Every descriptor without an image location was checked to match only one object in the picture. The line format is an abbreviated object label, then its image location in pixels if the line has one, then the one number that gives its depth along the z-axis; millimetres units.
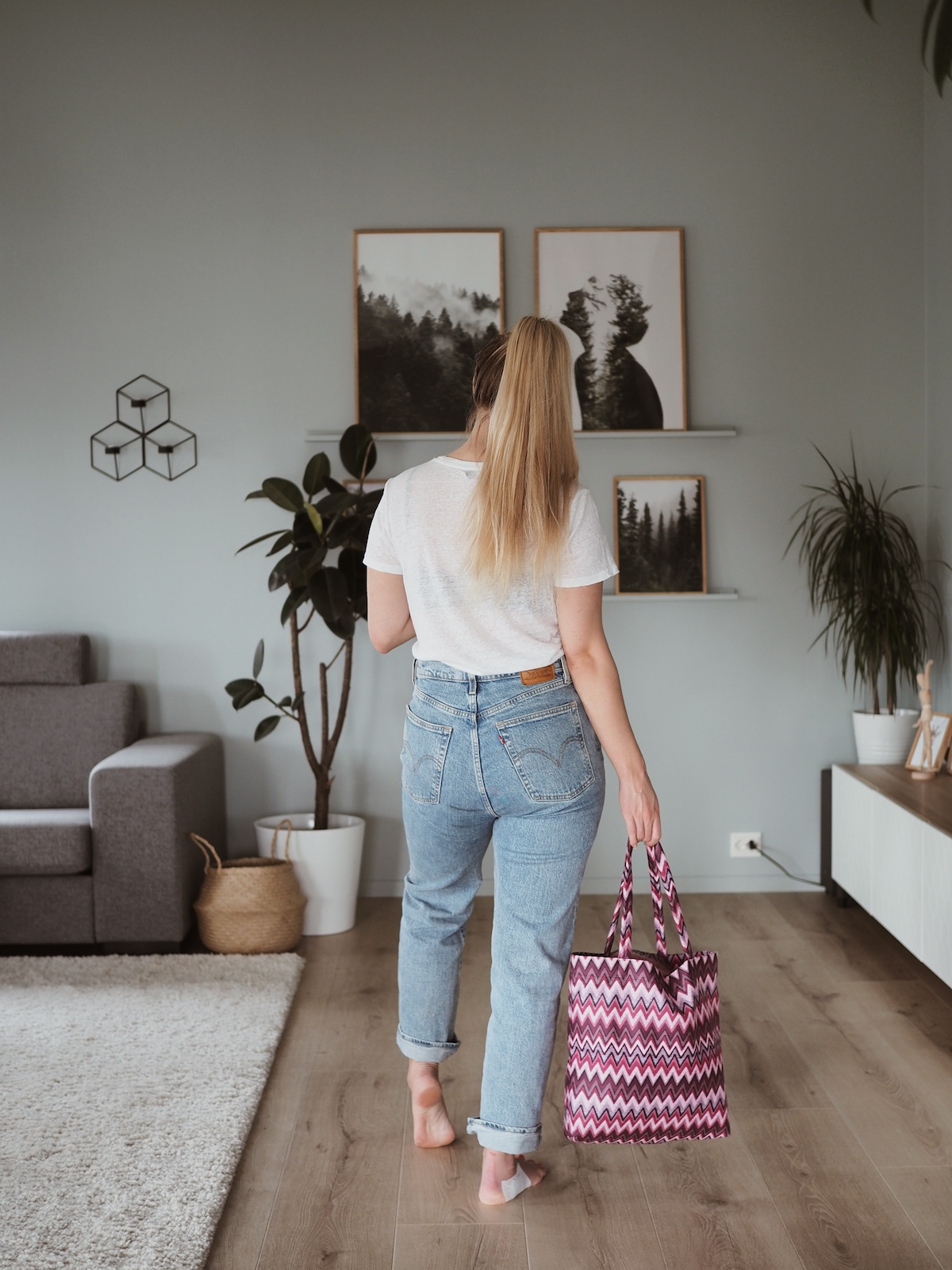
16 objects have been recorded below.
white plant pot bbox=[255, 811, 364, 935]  3383
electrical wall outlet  3785
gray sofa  3064
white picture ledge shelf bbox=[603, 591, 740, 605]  3680
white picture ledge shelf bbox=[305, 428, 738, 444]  3625
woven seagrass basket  3150
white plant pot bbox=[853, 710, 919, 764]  3516
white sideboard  2648
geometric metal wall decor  3709
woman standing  1688
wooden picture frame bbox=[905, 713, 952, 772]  3227
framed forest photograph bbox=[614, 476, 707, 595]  3729
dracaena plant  3451
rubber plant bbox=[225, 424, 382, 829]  3227
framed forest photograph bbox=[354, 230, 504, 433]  3648
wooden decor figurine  3232
